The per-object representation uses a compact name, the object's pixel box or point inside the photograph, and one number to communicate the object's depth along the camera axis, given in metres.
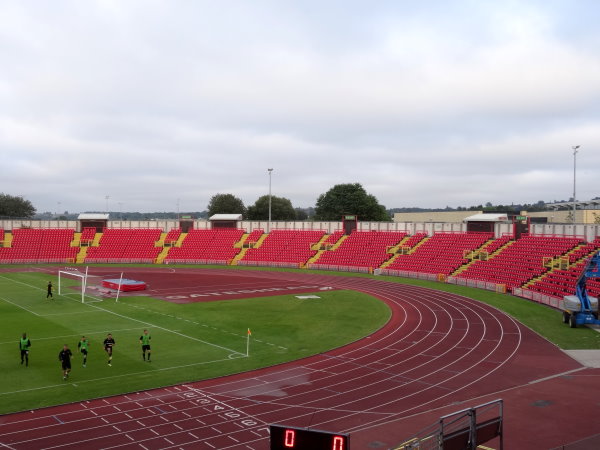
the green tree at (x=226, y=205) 148.88
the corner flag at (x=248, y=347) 26.33
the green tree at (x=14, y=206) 145.62
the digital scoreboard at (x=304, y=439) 8.18
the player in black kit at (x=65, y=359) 21.61
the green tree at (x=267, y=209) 140.25
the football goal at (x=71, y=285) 46.59
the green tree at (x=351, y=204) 122.12
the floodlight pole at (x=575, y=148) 62.70
